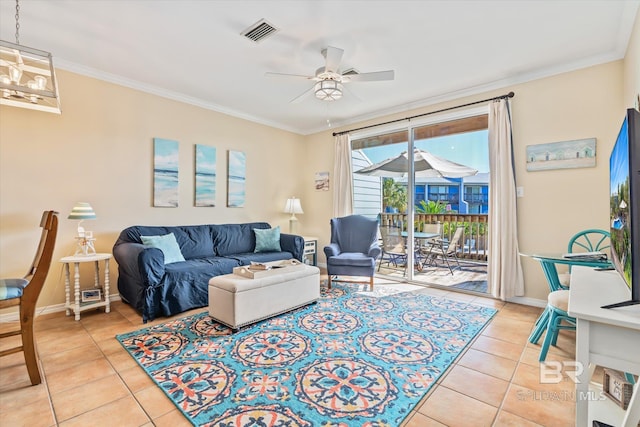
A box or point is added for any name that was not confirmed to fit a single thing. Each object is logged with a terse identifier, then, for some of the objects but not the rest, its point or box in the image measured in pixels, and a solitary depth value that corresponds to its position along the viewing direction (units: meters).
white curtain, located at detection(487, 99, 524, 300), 3.36
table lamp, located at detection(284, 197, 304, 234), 5.20
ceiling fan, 2.60
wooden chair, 1.76
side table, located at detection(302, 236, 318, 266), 5.02
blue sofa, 2.78
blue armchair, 3.88
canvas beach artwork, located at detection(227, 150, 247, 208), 4.54
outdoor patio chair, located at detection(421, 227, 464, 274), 4.78
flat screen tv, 1.02
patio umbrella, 4.39
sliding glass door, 4.21
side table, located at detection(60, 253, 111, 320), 2.82
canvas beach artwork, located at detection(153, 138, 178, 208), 3.76
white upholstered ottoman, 2.53
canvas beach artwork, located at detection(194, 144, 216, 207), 4.16
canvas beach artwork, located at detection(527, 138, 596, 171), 2.96
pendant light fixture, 1.93
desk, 0.90
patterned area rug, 1.55
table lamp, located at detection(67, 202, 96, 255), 2.89
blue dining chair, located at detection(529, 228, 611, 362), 2.08
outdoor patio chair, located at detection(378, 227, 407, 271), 4.68
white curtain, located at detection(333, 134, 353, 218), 5.00
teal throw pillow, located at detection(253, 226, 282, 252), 4.29
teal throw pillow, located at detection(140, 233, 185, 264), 3.18
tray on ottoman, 2.74
